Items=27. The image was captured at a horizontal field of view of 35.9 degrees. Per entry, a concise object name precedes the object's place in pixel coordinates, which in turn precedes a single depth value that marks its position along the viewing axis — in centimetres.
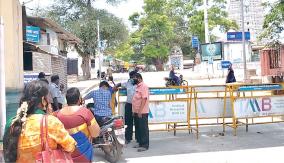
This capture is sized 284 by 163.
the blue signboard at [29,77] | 1180
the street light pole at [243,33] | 2099
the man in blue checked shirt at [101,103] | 760
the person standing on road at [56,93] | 958
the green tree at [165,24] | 5600
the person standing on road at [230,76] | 1695
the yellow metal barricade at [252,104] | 1005
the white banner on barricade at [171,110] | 978
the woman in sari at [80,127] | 450
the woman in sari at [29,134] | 337
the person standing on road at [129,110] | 916
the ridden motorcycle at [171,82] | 2131
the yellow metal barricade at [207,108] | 1018
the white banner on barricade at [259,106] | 1010
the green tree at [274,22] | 1459
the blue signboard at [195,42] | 4741
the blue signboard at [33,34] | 1577
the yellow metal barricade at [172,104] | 975
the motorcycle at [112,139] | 738
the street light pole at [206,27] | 3564
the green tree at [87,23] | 4250
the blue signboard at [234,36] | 1961
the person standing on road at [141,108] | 841
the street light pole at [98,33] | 3832
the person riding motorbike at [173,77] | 2149
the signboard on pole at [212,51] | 3708
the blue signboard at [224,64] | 2634
